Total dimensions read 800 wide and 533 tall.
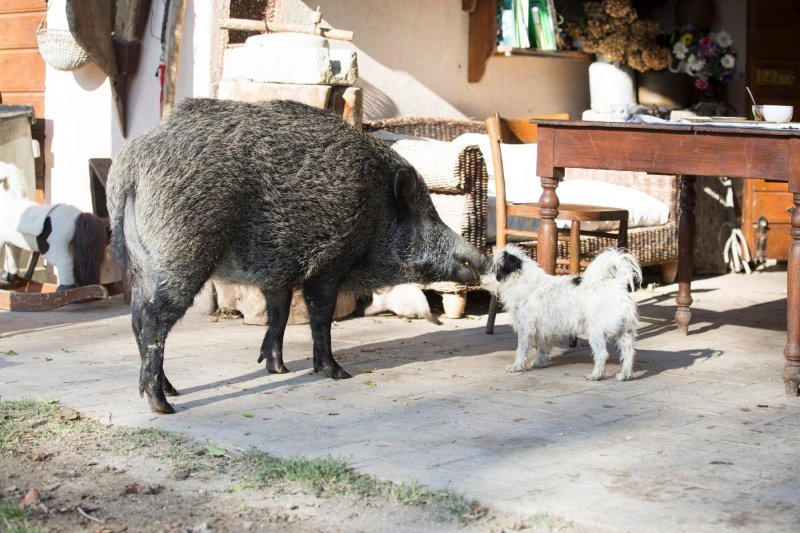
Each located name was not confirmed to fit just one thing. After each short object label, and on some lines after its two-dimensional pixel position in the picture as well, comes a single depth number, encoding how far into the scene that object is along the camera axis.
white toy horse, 6.67
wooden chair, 5.64
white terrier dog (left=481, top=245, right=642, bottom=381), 4.54
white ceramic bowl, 4.73
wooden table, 4.26
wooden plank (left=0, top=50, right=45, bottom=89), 7.94
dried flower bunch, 8.60
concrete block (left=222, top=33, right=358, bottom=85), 5.95
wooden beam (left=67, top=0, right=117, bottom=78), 6.91
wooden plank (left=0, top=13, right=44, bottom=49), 7.97
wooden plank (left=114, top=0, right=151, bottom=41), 7.09
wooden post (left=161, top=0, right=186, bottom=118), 6.70
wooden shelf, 8.22
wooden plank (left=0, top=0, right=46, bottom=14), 7.96
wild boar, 4.11
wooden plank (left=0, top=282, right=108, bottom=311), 6.46
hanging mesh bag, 7.17
